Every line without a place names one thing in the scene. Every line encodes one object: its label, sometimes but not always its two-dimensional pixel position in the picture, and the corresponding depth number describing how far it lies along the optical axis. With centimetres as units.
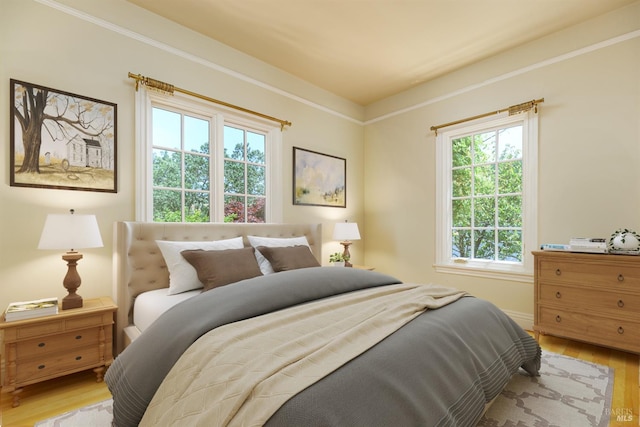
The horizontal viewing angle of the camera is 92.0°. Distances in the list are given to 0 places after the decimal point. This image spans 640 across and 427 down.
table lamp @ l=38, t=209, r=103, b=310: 194
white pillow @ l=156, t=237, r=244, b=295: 227
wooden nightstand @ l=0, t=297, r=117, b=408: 180
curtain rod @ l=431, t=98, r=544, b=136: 308
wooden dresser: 233
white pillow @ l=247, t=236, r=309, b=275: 279
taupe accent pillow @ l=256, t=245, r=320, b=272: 271
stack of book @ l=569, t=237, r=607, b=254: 249
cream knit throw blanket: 90
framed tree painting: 210
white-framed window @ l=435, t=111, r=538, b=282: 320
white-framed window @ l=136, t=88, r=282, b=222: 268
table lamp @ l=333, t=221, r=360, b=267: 386
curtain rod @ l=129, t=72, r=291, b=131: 258
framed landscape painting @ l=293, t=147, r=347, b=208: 385
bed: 93
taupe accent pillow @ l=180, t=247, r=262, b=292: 222
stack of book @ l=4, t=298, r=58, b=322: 181
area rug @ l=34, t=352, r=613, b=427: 166
